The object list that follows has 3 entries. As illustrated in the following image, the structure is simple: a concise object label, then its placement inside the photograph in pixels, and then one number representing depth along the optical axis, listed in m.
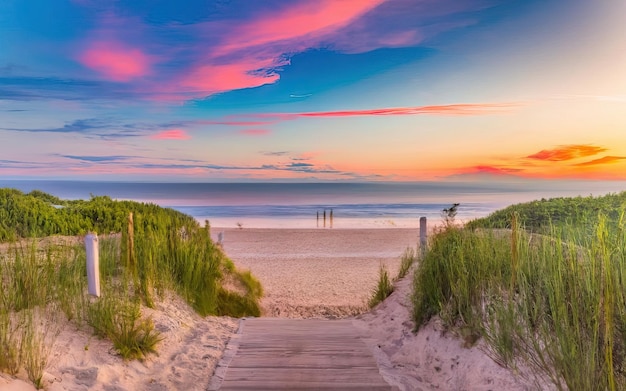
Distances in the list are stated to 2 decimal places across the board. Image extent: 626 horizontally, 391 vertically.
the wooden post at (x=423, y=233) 8.05
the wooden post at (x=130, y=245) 6.03
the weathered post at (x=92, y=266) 5.22
